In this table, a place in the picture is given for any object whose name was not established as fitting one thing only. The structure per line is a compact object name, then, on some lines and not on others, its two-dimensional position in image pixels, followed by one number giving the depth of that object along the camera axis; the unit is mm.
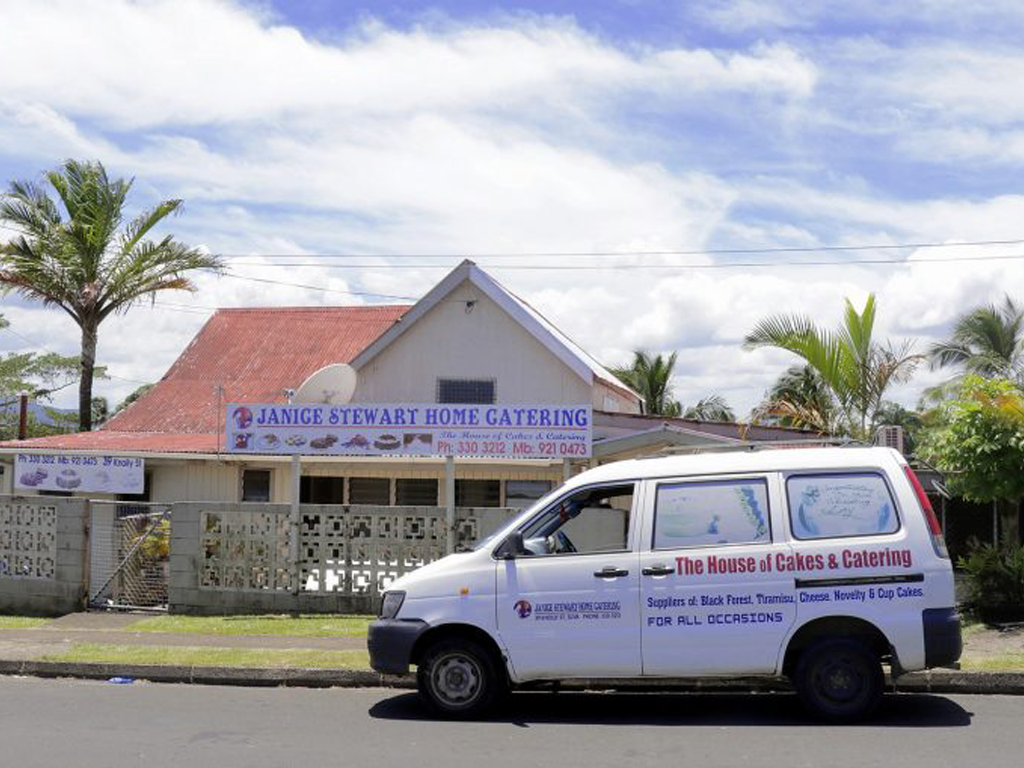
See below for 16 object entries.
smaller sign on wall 17734
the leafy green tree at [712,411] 46750
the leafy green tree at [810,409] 17078
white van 8523
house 21344
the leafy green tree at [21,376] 43000
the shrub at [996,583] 12648
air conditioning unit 15117
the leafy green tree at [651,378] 44500
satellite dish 17906
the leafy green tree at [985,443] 12531
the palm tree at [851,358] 16391
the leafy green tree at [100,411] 52844
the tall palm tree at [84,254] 25453
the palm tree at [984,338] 31984
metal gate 15547
